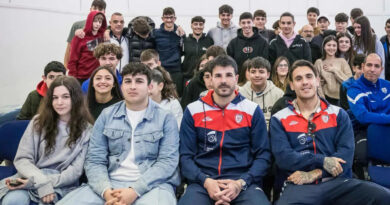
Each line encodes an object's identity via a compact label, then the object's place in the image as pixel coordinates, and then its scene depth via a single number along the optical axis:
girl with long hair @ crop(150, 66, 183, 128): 3.64
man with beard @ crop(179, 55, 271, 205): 2.64
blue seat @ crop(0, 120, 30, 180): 3.05
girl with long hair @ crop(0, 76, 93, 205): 2.54
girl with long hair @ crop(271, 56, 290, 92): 4.61
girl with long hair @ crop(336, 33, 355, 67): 5.23
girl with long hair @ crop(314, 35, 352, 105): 5.00
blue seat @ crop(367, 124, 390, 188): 3.00
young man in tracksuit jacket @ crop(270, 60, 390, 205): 2.48
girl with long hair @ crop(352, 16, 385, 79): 5.25
